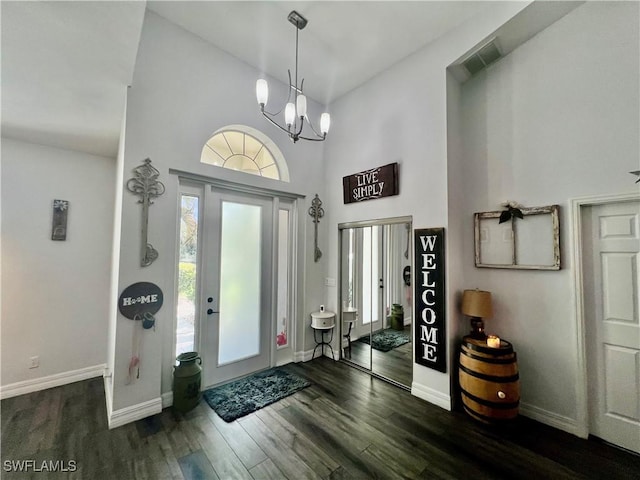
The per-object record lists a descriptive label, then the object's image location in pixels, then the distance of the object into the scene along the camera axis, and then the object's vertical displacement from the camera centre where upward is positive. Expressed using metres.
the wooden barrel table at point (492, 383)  2.25 -1.21
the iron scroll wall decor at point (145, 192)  2.41 +0.56
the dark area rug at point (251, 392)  2.51 -1.60
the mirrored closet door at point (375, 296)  3.42 -0.67
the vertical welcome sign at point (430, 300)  2.68 -0.54
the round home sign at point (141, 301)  2.32 -0.50
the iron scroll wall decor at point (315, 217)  3.82 +0.51
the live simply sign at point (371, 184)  3.14 +0.91
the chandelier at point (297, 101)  2.06 +1.28
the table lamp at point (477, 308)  2.48 -0.56
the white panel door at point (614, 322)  2.05 -0.59
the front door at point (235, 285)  2.94 -0.45
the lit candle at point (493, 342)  2.40 -0.87
